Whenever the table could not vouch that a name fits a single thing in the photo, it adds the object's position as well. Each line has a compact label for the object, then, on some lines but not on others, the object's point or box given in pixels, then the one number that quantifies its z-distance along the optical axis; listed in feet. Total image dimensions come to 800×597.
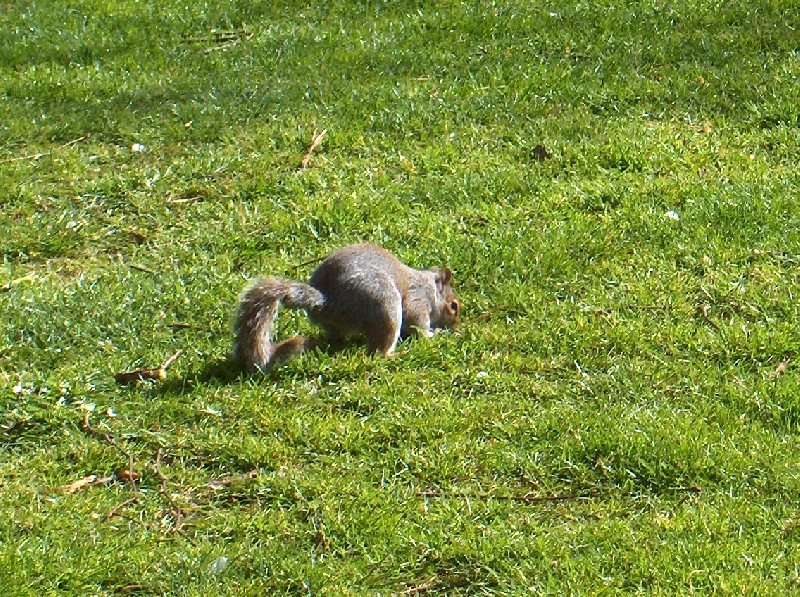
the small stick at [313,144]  46.14
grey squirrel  32.30
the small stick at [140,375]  32.96
